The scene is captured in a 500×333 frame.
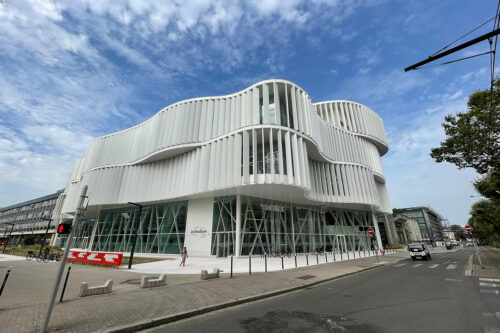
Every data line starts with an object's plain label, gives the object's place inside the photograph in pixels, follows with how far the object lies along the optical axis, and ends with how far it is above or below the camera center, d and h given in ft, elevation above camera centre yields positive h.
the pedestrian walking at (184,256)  59.25 -3.96
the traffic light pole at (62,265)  14.94 -1.72
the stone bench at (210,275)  37.22 -5.76
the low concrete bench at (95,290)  25.11 -5.66
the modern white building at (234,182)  78.40 +24.37
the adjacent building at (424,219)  305.73 +30.77
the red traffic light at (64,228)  19.42 +1.24
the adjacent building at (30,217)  237.04 +29.89
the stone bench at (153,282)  29.91 -5.62
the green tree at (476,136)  42.55 +21.38
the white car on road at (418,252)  71.97 -4.01
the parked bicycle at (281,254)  82.05 -5.02
